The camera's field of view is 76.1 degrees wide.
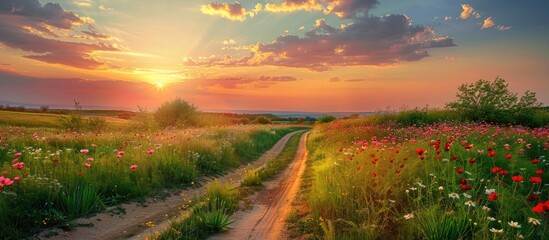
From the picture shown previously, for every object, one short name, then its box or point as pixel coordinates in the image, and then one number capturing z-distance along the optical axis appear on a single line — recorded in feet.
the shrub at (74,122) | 96.27
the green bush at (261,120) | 262.47
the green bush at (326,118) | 243.19
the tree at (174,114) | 124.88
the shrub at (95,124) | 100.23
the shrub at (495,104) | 78.89
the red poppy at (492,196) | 14.18
